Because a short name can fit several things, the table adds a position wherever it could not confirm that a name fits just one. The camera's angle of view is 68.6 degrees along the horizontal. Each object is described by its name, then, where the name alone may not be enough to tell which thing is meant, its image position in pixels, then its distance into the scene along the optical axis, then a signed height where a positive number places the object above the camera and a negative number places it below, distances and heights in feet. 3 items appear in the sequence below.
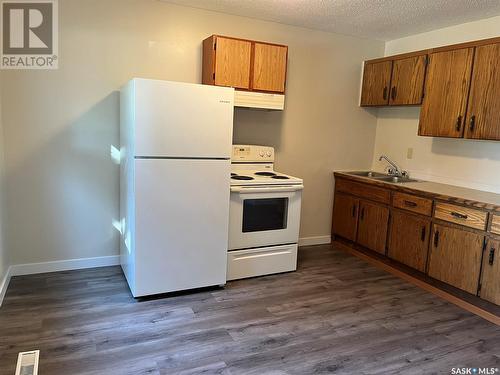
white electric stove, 10.30 -2.41
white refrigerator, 8.58 -1.16
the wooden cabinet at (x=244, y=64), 10.57 +2.22
